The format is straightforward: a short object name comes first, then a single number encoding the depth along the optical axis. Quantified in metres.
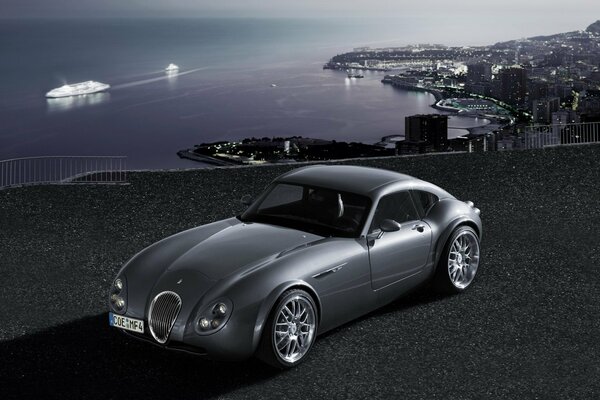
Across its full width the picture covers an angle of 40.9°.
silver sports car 5.87
